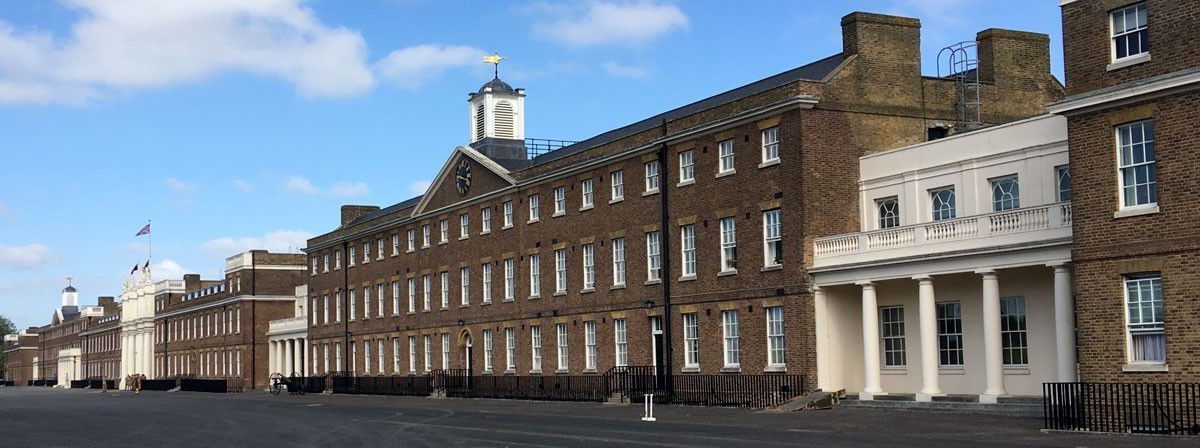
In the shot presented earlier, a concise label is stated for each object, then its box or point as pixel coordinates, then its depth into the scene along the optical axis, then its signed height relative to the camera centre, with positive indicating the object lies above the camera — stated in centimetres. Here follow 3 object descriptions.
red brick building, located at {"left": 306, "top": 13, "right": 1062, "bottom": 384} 3812 +458
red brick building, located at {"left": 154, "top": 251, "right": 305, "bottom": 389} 9106 +352
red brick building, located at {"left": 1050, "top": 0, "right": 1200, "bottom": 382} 2462 +290
